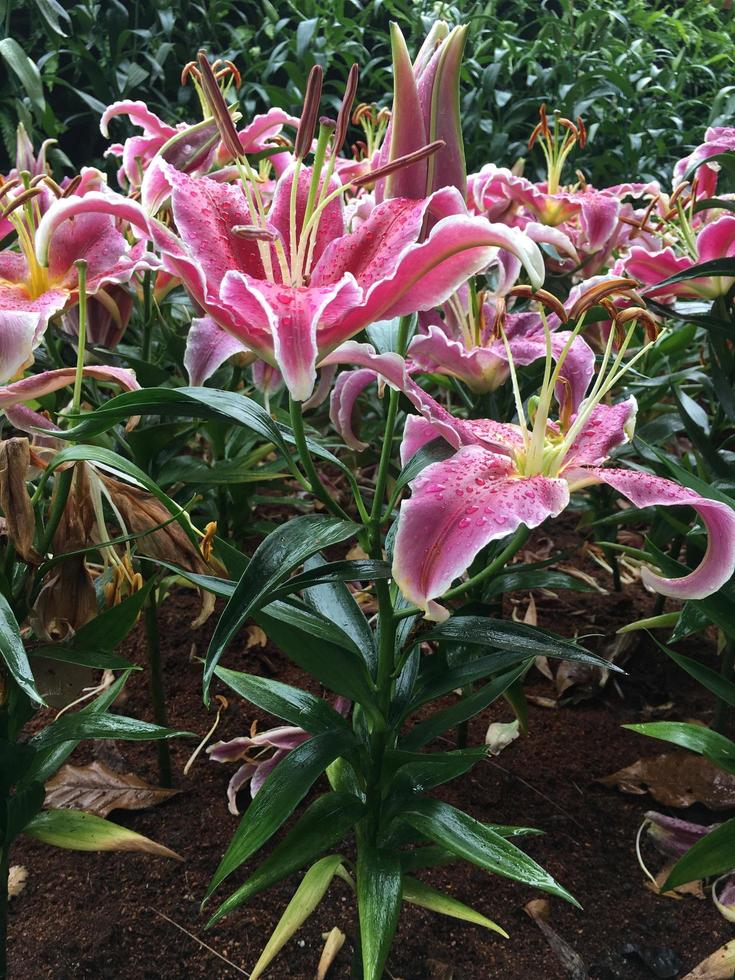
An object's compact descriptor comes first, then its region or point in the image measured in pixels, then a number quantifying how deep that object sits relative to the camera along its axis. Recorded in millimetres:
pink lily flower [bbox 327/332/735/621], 546
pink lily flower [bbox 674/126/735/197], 1083
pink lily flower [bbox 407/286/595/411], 799
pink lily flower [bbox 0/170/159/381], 791
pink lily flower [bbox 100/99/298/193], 979
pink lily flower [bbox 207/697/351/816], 947
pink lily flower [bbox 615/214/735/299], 1016
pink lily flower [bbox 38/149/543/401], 508
